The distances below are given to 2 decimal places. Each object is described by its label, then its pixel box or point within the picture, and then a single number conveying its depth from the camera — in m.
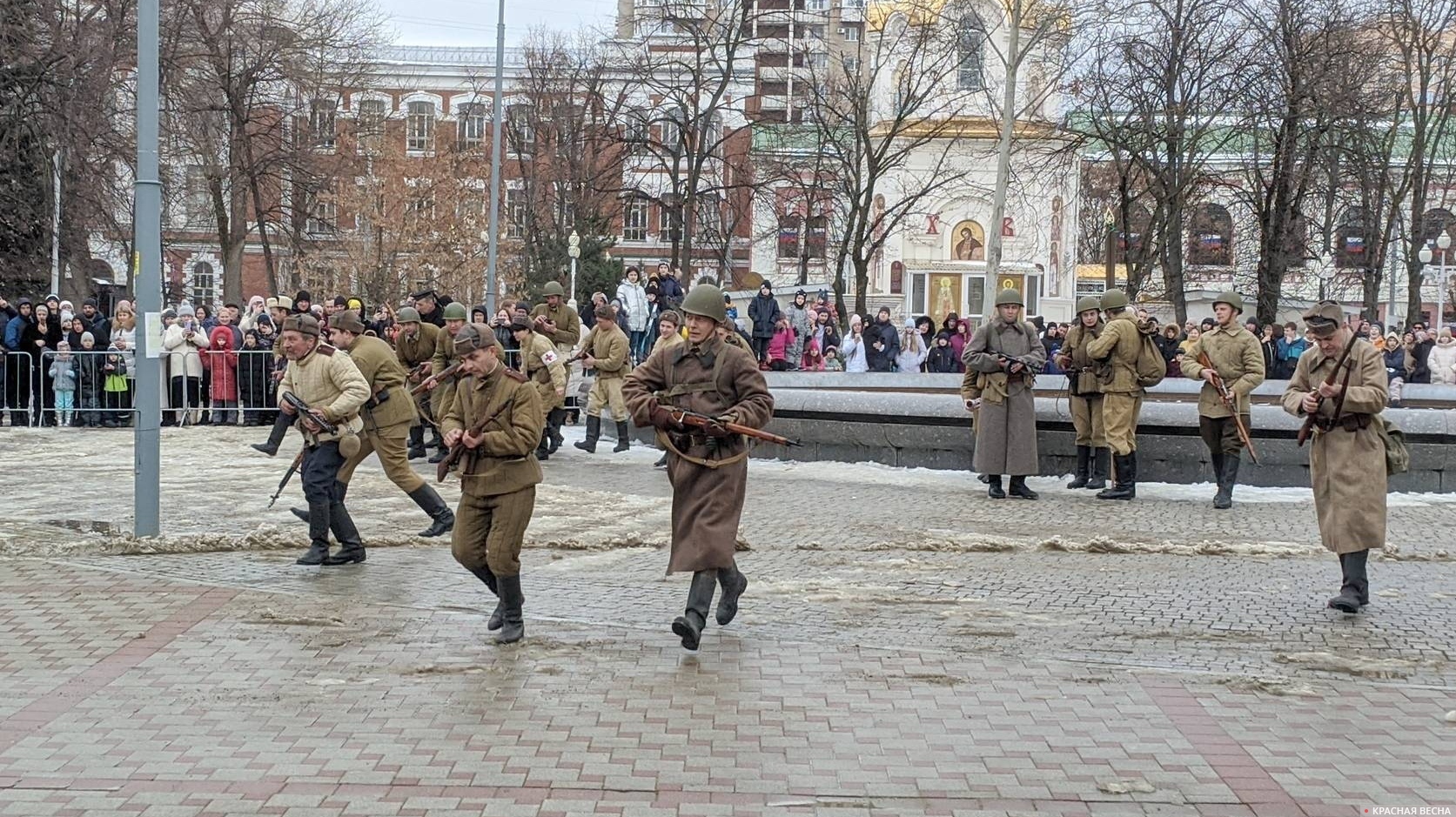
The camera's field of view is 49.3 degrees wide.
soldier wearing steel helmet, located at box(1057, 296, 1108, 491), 15.02
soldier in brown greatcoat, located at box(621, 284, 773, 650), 8.29
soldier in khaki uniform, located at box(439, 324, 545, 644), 8.38
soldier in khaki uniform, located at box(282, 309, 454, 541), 11.24
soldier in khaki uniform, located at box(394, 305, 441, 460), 16.77
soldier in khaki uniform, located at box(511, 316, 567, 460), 17.03
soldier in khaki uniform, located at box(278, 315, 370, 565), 10.64
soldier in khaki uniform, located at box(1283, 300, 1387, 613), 9.25
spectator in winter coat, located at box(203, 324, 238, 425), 22.47
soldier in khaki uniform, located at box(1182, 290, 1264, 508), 14.08
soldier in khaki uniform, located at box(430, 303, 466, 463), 16.59
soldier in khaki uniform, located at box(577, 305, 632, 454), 18.19
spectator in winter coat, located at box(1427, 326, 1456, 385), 25.56
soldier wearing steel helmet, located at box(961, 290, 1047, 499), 14.93
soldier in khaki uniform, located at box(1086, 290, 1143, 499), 14.64
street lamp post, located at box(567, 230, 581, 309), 37.09
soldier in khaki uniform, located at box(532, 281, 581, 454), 18.42
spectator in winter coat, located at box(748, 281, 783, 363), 26.33
